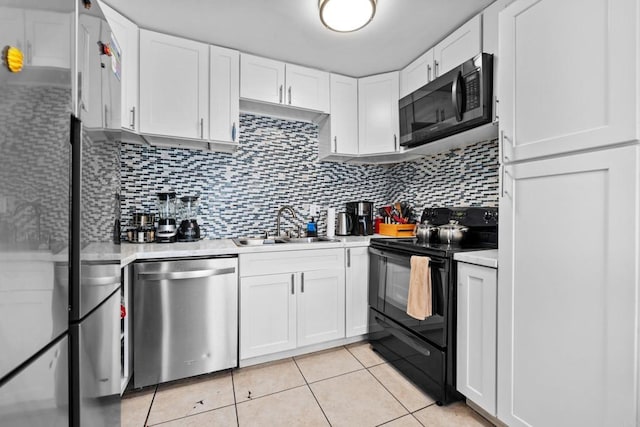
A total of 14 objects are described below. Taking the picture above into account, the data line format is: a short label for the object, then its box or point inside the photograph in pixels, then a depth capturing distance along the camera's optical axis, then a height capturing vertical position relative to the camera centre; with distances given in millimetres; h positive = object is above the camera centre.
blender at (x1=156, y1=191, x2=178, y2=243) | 2223 -55
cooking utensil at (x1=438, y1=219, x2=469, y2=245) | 1986 -138
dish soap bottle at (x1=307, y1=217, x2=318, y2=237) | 2859 -168
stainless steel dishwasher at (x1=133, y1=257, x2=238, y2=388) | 1803 -693
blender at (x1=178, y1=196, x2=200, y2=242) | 2332 -86
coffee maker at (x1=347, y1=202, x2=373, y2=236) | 2916 -57
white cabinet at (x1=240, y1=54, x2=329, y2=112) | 2395 +1108
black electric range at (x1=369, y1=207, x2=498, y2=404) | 1684 -615
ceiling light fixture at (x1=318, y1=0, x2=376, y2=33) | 1639 +1155
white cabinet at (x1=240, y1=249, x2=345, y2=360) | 2102 -672
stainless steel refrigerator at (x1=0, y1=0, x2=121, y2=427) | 584 -6
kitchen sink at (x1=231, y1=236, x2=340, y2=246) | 2364 -246
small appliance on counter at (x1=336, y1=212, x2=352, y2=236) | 2918 -119
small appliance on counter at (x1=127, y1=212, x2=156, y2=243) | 2242 -154
